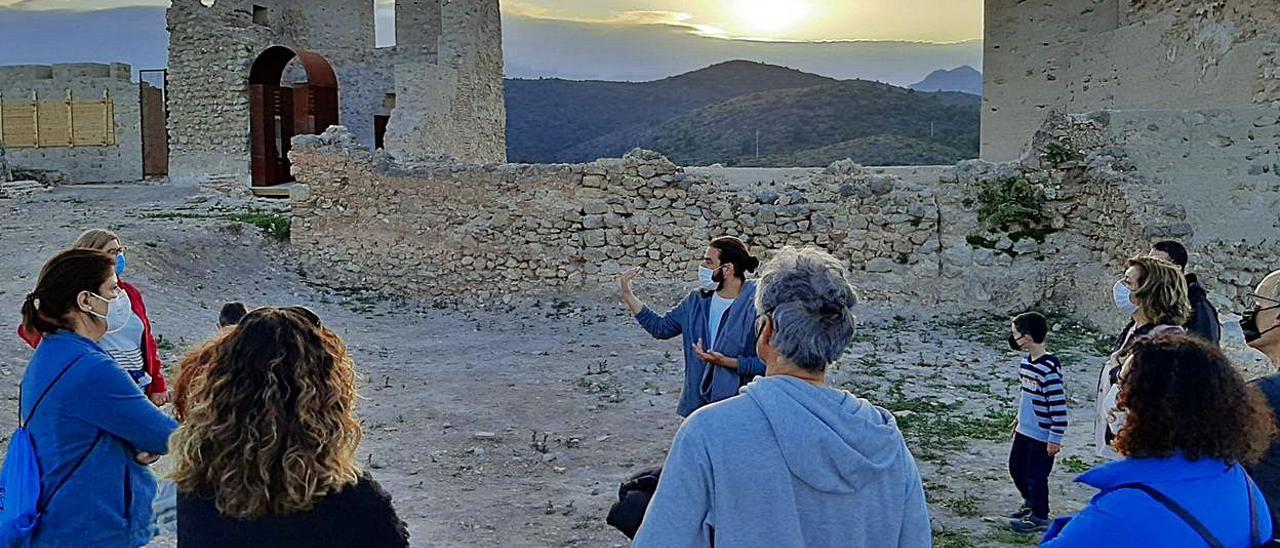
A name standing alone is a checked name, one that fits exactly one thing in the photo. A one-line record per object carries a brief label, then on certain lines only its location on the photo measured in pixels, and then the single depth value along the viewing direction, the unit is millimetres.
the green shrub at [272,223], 14695
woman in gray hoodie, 2271
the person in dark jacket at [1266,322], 3654
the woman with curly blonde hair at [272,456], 2365
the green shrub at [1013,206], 12000
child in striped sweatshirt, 5148
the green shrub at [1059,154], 12047
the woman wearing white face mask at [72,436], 3141
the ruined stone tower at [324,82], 17281
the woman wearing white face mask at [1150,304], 4562
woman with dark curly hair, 2340
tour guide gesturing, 4938
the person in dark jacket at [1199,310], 5027
